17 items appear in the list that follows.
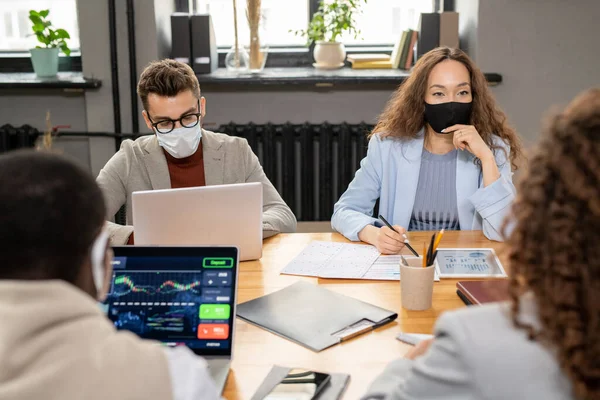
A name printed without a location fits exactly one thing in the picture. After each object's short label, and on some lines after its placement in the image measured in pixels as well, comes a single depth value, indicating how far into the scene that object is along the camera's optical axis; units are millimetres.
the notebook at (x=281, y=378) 1127
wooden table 1212
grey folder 1354
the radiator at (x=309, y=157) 3438
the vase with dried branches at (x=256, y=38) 3271
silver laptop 1618
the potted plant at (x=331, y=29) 3363
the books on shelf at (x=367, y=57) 3432
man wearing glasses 2084
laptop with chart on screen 1229
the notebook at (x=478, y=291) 1422
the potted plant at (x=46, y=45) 3314
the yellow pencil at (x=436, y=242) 1488
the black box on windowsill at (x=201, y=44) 3314
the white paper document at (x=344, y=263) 1681
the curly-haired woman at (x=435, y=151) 2146
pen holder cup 1459
